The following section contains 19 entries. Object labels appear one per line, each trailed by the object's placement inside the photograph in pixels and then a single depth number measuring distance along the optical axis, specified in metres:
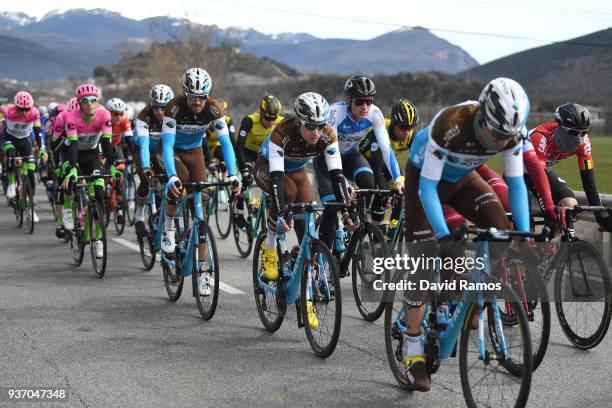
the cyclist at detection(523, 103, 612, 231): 6.68
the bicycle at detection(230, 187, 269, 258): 11.09
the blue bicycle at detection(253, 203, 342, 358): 6.18
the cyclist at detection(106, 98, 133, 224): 13.72
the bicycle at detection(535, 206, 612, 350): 6.32
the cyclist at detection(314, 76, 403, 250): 8.34
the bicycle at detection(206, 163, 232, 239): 12.89
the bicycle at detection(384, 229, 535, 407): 4.50
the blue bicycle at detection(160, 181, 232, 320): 7.74
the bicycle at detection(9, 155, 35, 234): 13.90
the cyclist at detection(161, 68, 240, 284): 8.62
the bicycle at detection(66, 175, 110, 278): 9.94
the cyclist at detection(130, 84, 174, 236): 10.40
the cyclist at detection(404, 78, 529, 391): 4.73
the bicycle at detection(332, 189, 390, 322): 7.34
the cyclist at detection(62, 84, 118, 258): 10.61
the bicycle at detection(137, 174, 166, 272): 9.22
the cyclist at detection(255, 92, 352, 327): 6.84
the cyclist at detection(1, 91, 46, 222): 14.90
